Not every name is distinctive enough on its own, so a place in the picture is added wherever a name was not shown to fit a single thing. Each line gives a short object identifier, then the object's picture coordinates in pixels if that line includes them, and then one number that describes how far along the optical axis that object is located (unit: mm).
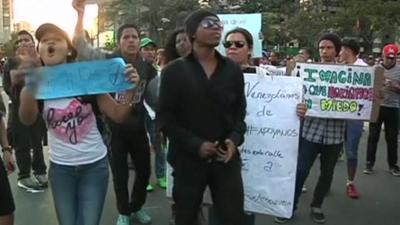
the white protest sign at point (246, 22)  6770
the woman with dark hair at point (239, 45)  3938
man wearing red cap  7363
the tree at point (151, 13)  44688
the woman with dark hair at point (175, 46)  4645
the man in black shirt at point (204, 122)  3119
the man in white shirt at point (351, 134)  5895
